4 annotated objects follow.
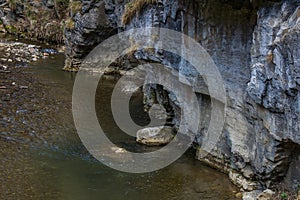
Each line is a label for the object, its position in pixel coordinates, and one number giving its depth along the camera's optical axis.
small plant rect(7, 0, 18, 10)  37.91
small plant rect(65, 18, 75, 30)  26.80
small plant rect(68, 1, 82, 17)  26.17
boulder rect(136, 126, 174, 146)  14.50
